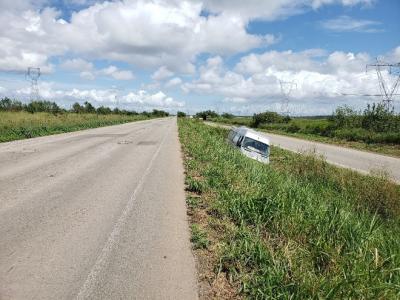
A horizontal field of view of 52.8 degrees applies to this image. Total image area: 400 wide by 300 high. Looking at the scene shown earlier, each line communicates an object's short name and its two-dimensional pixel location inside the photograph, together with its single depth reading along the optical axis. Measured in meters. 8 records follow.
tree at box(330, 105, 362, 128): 41.01
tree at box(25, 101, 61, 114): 65.75
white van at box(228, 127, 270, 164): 18.70
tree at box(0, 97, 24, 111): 61.53
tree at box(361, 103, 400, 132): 34.94
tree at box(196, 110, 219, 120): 147.15
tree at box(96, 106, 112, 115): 114.80
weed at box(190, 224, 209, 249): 6.31
